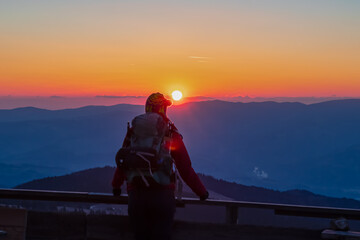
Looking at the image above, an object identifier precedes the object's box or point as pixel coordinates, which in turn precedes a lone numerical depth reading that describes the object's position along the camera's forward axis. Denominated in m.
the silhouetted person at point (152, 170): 4.97
